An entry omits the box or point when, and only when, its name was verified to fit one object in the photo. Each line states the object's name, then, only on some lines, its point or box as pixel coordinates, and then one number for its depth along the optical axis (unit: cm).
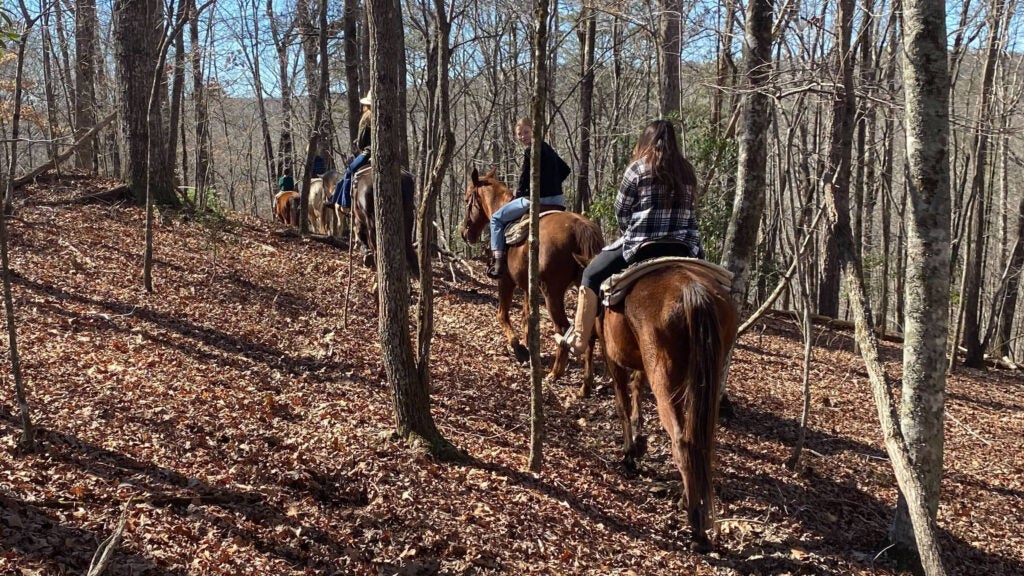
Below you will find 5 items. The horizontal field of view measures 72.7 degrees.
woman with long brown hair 562
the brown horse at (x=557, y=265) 770
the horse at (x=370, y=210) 1011
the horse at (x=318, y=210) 1516
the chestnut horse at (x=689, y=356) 470
